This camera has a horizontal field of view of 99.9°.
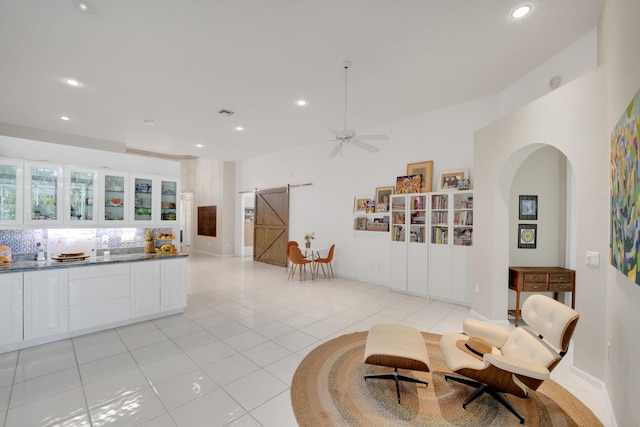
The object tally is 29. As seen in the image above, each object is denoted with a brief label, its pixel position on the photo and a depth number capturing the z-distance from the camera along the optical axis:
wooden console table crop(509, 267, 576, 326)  3.69
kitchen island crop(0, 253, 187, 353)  2.98
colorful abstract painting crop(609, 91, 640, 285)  1.47
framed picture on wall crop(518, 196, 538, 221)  4.13
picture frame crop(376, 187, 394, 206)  5.84
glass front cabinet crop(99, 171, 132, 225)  3.89
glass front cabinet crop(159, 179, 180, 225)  4.45
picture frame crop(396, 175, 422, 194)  5.26
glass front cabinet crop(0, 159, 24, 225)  3.27
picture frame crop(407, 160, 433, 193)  5.21
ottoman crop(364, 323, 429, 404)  2.23
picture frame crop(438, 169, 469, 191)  4.77
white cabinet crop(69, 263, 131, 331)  3.32
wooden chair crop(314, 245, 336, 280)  6.30
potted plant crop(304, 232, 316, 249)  6.84
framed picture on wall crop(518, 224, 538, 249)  4.13
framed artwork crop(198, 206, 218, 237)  10.25
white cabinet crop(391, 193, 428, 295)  5.09
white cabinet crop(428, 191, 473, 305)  4.60
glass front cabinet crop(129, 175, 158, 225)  4.13
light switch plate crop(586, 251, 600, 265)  2.46
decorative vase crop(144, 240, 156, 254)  4.29
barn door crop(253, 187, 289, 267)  8.24
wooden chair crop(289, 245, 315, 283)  6.34
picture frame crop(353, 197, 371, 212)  6.25
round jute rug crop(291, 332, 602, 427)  2.02
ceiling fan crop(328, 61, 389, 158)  3.67
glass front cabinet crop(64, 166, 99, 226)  3.62
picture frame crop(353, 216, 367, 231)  6.33
